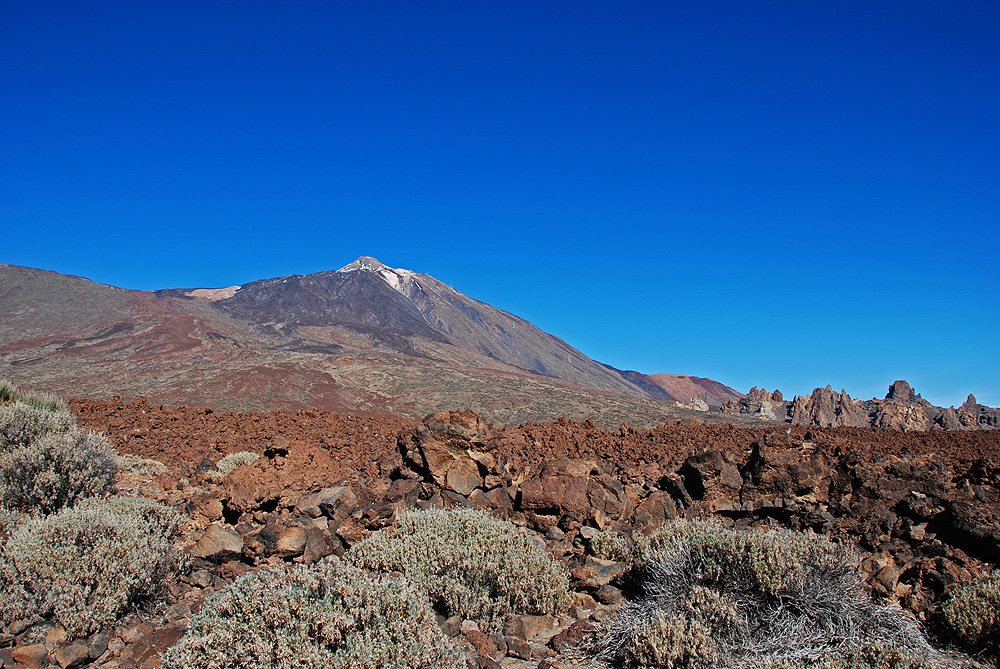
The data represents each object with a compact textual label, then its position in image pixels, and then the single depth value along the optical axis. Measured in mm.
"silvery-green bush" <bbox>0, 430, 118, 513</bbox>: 5613
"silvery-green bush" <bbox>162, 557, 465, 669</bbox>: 3078
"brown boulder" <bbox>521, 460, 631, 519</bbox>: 6191
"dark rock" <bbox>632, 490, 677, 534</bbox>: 6082
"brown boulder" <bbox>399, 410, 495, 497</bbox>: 6664
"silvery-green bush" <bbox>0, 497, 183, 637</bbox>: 4008
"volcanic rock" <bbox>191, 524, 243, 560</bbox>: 5070
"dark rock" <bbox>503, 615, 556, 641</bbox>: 4168
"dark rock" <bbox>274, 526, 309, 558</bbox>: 5129
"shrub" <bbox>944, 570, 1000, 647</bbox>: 3623
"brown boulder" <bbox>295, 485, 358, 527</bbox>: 5688
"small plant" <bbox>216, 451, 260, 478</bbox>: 7715
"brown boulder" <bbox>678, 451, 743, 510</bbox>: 6645
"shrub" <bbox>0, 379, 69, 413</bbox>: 8914
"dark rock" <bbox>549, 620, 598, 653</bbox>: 3977
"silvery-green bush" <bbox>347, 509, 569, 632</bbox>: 4316
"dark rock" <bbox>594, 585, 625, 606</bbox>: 4711
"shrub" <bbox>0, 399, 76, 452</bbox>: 6586
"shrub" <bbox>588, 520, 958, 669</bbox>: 3400
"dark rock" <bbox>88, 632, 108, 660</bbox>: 3852
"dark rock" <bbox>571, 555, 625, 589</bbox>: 4918
